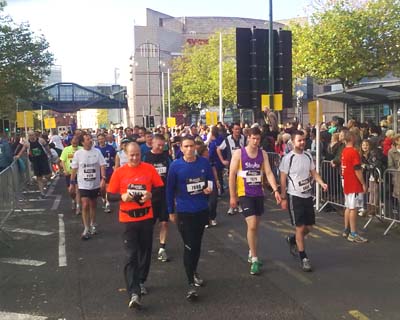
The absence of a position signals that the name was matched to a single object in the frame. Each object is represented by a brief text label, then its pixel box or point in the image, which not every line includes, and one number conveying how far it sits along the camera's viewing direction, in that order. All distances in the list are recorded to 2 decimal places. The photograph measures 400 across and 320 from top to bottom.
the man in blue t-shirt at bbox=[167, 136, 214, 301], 5.62
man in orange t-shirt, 5.30
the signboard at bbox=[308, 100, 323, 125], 10.94
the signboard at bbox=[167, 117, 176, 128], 32.31
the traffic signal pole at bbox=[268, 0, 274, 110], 14.92
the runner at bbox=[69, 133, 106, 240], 8.70
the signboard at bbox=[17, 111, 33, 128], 19.56
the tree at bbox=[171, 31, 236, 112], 43.66
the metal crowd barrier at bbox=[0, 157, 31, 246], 9.96
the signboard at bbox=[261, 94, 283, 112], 15.01
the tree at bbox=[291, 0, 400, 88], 22.53
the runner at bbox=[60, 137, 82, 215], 11.25
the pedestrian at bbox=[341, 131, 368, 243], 7.98
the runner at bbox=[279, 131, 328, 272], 6.57
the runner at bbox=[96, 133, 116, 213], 11.87
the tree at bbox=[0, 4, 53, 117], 26.75
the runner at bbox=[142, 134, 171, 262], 7.11
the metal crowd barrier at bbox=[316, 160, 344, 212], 10.33
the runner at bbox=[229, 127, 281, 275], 6.38
